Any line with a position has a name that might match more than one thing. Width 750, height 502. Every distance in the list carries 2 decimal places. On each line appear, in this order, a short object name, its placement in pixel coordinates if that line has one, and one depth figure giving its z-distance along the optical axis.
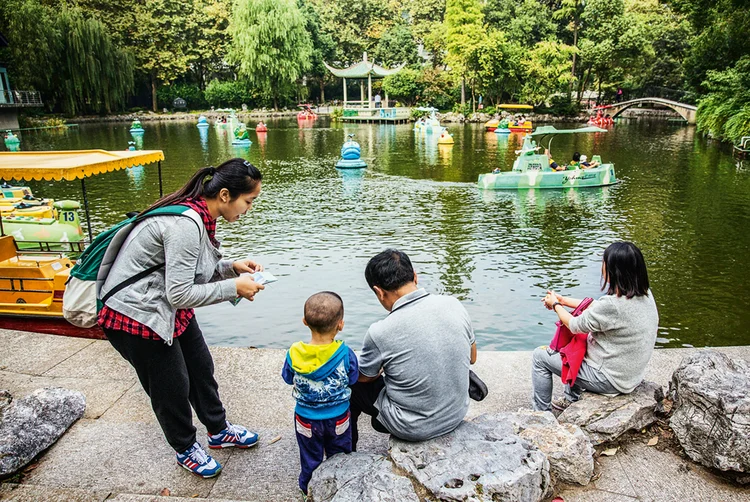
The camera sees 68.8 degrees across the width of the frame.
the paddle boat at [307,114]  43.59
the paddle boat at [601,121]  34.79
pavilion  43.66
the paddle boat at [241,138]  25.91
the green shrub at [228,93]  48.25
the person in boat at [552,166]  15.42
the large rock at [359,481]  2.27
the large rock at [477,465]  2.31
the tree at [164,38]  43.50
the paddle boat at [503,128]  30.29
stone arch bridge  33.69
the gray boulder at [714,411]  2.63
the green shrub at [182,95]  48.00
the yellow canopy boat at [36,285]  6.17
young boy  2.46
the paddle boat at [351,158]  18.75
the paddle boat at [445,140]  24.98
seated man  2.47
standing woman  2.41
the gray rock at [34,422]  2.84
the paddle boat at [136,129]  33.09
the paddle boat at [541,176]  14.74
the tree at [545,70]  38.59
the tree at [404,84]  44.34
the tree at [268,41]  42.34
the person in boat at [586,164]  15.32
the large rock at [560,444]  2.66
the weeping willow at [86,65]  35.12
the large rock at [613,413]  2.94
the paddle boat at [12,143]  25.27
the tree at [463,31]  38.81
